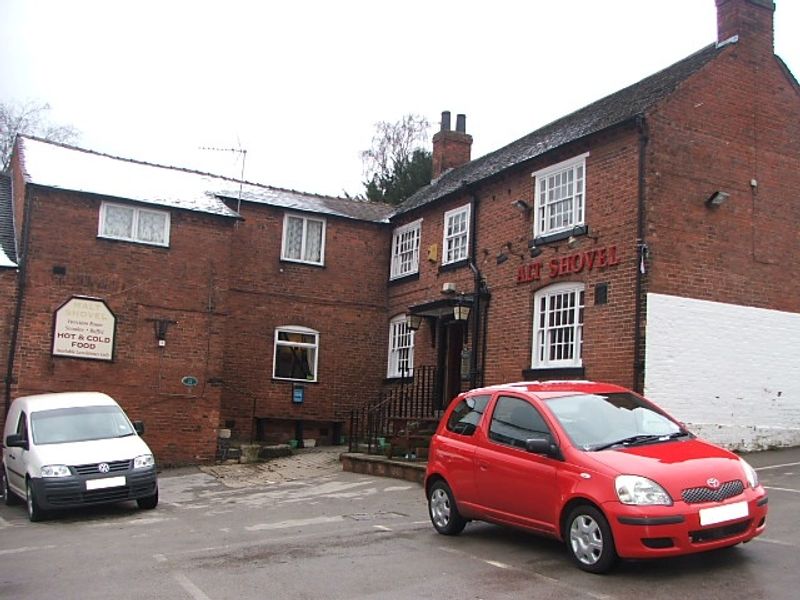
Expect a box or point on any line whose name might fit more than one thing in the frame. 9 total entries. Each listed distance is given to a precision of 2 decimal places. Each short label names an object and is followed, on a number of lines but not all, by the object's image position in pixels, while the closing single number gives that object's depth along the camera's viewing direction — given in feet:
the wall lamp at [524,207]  55.11
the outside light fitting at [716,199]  47.09
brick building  46.70
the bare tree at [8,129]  122.83
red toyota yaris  21.97
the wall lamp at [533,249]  53.57
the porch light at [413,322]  63.57
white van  38.91
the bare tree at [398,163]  122.62
